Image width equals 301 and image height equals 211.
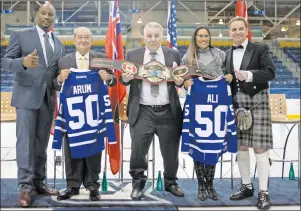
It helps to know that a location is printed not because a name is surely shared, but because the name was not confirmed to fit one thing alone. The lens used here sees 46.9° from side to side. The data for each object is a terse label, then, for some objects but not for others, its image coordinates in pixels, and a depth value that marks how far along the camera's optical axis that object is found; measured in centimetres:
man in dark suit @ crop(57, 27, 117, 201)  295
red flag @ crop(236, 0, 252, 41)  424
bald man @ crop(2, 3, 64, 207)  288
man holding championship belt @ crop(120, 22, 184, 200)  299
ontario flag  361
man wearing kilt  286
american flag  433
